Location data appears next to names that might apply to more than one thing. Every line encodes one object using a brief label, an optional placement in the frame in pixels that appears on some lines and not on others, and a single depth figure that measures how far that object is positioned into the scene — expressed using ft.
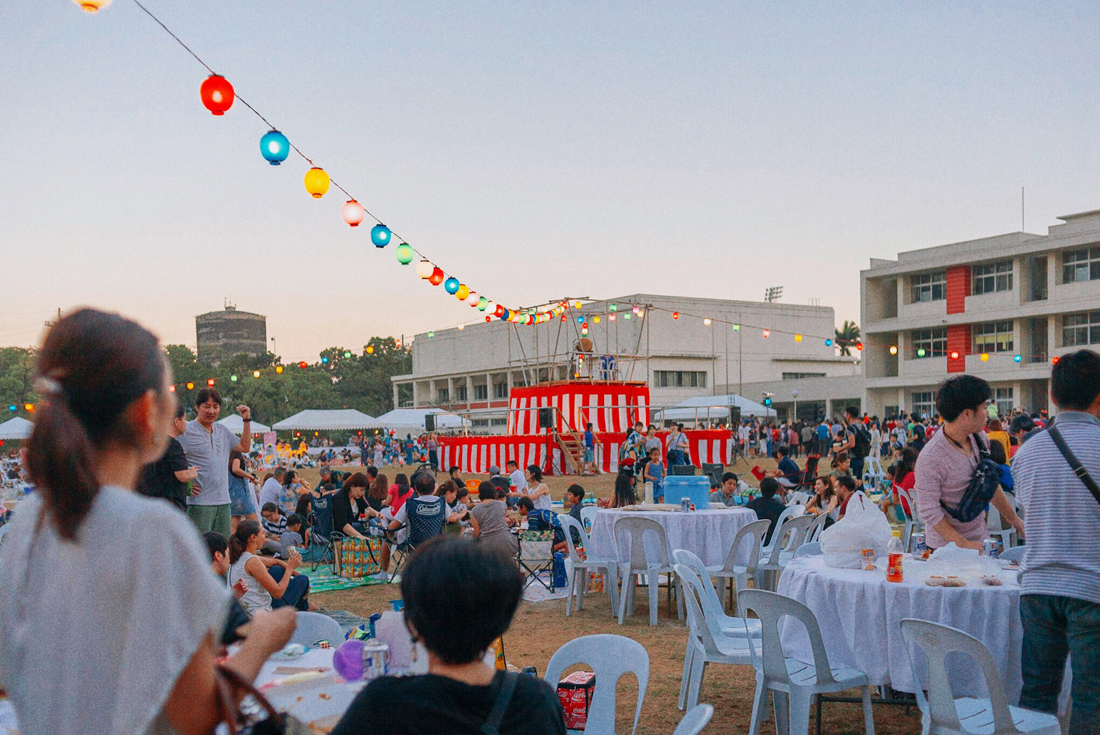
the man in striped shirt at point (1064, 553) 9.73
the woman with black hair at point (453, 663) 5.59
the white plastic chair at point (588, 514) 30.58
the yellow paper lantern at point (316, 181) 27.27
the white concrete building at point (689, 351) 165.37
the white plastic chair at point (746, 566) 24.86
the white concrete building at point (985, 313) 113.39
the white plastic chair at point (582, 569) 26.96
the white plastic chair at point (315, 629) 12.38
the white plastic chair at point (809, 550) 18.54
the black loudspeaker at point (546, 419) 81.30
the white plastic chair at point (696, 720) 8.26
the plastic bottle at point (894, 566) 13.55
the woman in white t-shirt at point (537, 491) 36.11
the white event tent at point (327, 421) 113.70
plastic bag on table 14.88
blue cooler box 29.73
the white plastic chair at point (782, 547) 25.88
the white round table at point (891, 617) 12.59
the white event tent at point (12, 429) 73.16
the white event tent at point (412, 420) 121.43
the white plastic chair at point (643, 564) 25.64
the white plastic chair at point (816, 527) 26.48
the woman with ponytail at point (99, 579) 4.02
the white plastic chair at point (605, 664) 10.50
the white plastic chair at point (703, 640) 15.30
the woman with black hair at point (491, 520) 26.40
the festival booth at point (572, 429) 79.30
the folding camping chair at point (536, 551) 31.01
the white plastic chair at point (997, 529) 28.73
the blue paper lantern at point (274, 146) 23.52
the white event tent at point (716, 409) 95.00
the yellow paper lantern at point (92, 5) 15.07
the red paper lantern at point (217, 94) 20.75
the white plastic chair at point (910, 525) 22.59
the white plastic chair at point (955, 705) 10.62
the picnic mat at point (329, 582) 32.96
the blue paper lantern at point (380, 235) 33.88
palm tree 220.02
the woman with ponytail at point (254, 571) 17.76
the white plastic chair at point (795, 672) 13.12
